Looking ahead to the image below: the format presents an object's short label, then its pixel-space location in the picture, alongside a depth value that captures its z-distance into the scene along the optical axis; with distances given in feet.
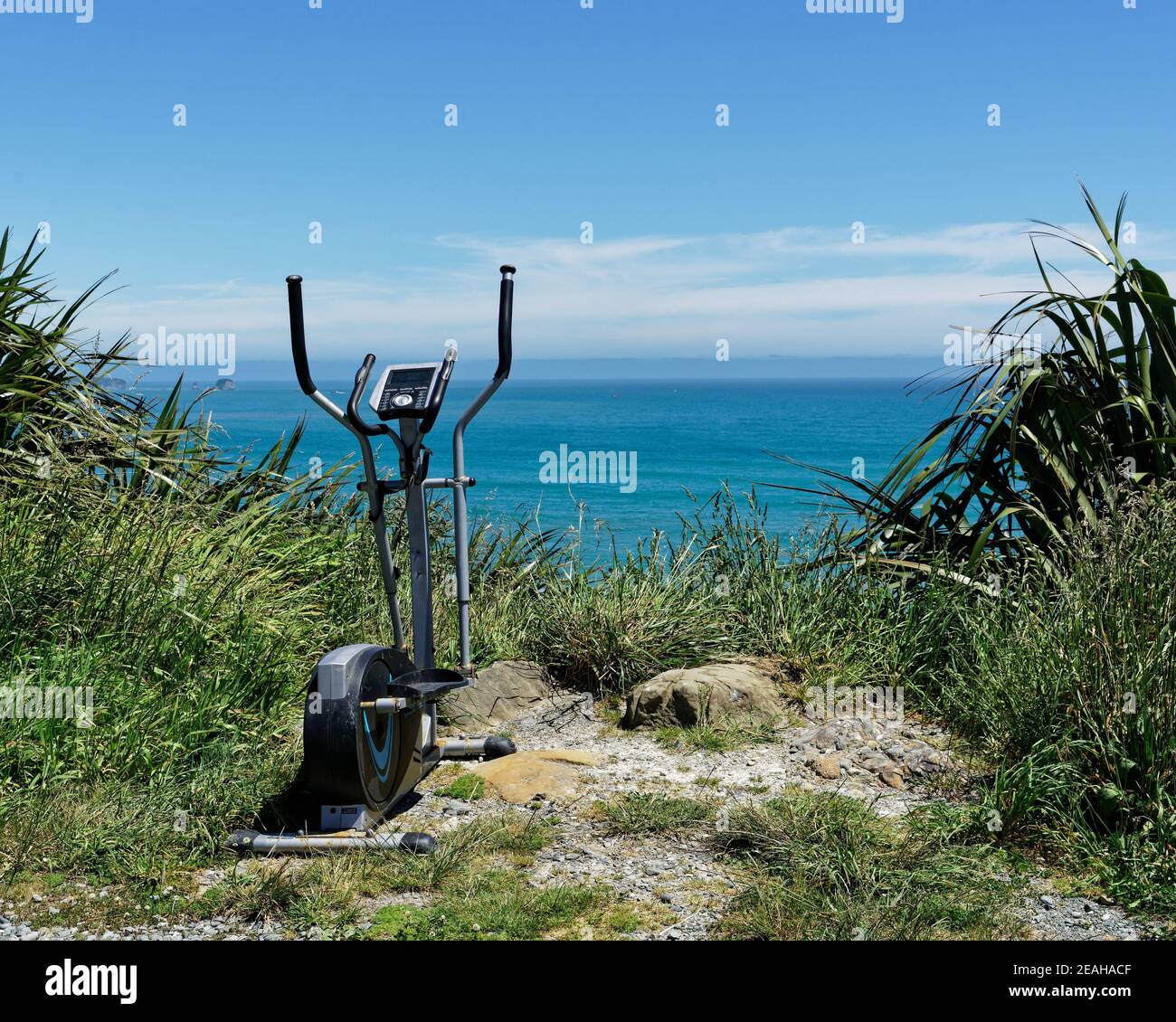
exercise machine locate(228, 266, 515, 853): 13.43
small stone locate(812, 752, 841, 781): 15.88
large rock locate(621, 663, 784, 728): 17.89
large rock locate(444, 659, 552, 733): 18.97
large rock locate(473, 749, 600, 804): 15.35
